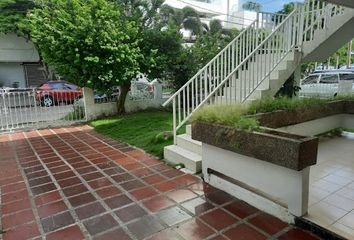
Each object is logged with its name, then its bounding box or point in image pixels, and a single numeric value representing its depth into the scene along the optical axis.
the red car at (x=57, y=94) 9.94
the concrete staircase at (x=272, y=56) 4.69
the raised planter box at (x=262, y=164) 2.38
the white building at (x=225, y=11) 23.59
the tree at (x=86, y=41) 6.77
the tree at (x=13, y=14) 15.59
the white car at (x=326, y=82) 10.28
